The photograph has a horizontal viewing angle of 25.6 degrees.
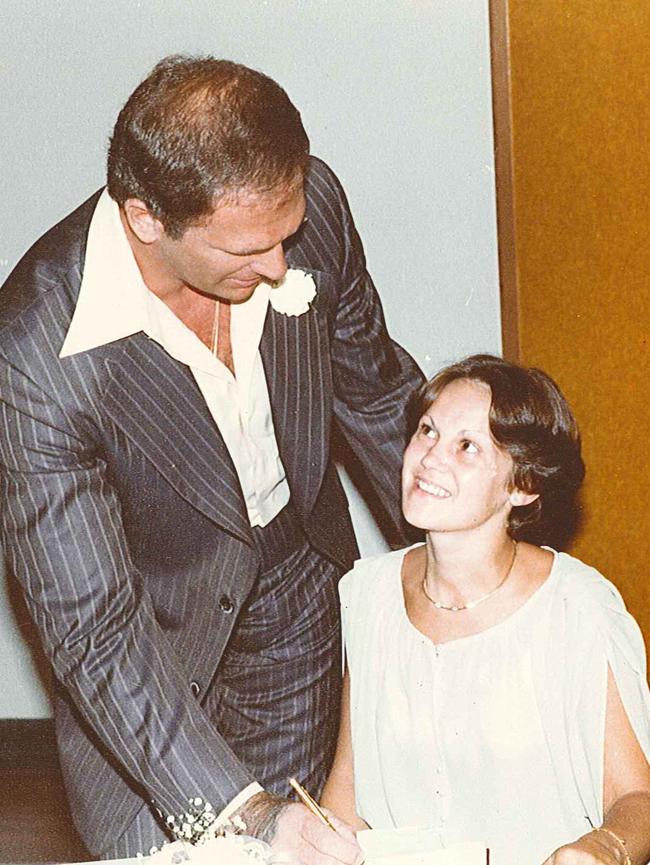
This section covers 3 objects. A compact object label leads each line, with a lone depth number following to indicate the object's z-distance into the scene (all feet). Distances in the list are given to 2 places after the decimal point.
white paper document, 6.38
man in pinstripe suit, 7.11
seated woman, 8.13
